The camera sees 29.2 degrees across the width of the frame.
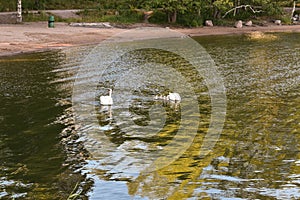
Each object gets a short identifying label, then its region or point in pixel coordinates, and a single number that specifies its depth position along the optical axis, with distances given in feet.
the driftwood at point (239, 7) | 190.23
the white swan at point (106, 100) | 61.41
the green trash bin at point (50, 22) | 143.84
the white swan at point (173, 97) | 63.67
